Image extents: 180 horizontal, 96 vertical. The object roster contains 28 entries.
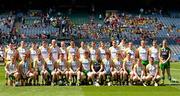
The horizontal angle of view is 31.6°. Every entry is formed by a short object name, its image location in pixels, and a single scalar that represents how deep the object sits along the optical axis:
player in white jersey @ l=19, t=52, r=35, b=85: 12.30
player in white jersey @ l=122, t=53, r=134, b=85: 12.42
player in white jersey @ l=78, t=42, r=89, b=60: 12.72
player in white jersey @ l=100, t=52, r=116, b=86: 12.46
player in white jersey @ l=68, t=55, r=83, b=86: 12.34
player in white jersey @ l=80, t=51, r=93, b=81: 12.42
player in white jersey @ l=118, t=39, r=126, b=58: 12.90
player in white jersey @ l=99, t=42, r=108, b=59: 12.94
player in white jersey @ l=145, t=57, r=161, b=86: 12.18
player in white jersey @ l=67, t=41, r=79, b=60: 12.81
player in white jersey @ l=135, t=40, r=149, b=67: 12.89
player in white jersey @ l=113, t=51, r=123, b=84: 12.46
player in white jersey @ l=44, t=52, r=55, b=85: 12.42
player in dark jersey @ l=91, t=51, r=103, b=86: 12.37
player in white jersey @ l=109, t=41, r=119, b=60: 12.97
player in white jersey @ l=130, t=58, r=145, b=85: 12.23
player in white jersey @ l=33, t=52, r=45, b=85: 12.44
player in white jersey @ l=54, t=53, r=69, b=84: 12.40
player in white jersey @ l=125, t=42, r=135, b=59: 12.90
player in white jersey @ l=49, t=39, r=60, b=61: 12.88
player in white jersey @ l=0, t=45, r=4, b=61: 22.29
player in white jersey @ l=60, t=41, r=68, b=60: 12.83
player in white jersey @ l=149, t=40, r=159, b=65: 13.00
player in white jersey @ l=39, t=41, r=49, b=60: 12.98
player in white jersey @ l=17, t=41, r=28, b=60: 12.96
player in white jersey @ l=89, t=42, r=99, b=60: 12.88
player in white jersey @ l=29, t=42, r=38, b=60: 12.97
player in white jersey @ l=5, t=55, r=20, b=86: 12.21
